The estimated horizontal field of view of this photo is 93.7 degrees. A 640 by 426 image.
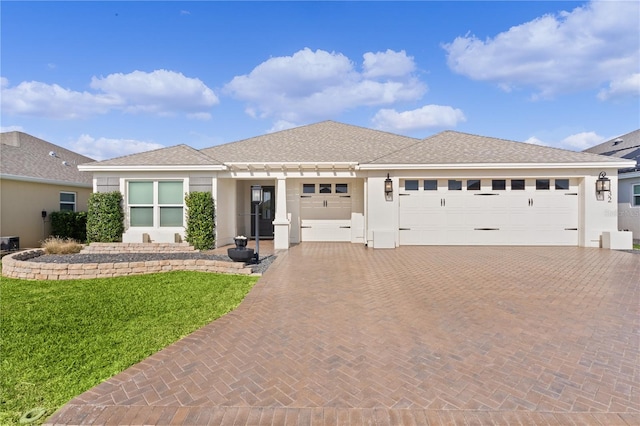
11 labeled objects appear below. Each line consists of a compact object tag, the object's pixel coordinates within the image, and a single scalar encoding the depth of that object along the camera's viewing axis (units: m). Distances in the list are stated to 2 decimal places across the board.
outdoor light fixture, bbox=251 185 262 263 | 10.17
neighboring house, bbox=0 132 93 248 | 12.50
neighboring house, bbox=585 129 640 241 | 13.77
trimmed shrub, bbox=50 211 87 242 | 13.49
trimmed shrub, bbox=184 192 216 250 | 11.55
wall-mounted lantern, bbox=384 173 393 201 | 11.91
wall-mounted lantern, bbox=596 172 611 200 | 11.46
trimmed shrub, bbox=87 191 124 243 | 11.66
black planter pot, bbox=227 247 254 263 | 8.33
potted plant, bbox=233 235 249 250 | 8.68
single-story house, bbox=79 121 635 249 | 11.77
